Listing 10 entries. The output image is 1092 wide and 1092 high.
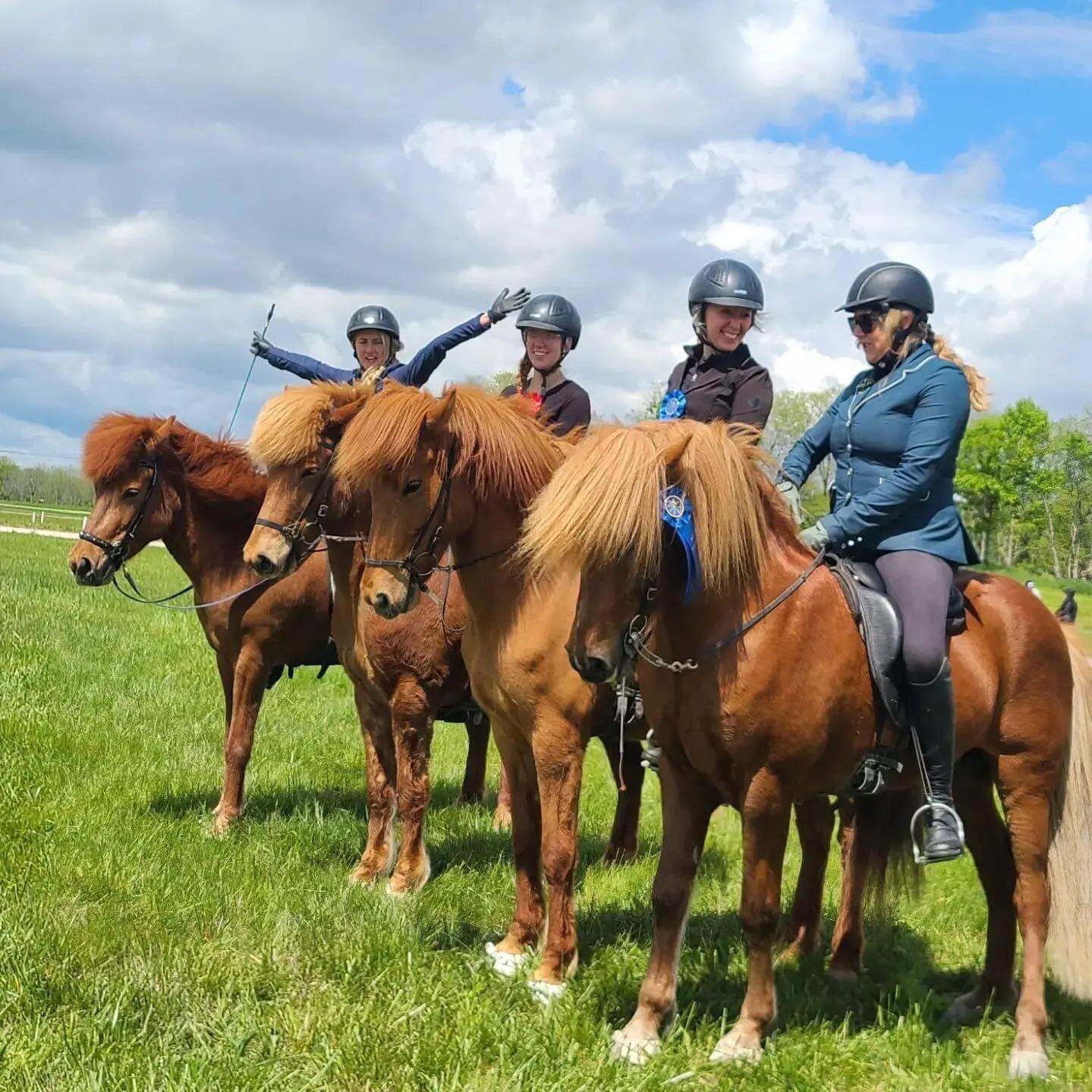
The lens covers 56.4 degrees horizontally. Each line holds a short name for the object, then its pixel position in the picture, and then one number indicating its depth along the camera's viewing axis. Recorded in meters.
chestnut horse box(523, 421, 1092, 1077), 3.85
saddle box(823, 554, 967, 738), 4.25
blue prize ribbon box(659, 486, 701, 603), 3.86
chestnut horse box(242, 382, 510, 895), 5.91
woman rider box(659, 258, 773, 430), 5.40
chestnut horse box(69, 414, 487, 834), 7.04
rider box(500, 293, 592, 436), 6.57
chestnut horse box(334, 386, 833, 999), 4.70
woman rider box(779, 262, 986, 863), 4.28
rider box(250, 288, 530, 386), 7.02
